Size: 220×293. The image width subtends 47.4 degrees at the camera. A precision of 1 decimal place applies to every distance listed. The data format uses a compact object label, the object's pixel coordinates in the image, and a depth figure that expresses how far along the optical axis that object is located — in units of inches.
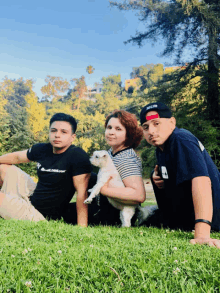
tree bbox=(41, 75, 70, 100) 2507.4
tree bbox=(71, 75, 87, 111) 2399.9
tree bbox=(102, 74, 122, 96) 2999.5
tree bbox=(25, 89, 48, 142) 1094.2
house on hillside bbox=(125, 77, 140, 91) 3058.1
